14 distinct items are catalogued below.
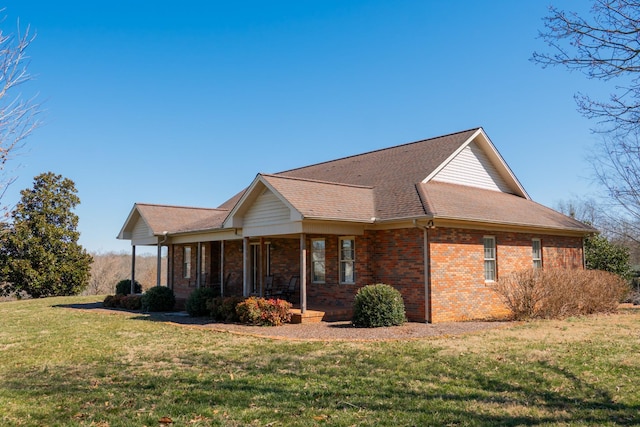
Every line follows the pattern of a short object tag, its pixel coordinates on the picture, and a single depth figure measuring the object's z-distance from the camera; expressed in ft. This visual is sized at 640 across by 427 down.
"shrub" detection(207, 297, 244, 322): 53.06
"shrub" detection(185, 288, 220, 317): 59.82
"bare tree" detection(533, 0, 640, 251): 20.80
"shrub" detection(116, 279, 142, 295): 82.17
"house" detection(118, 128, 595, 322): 51.19
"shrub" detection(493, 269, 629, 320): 50.01
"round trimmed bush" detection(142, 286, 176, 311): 66.90
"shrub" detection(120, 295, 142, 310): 70.70
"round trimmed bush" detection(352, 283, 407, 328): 46.52
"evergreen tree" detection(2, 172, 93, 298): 97.96
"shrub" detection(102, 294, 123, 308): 75.61
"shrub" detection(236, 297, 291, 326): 49.67
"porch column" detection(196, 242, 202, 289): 74.43
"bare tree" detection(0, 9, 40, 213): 19.97
